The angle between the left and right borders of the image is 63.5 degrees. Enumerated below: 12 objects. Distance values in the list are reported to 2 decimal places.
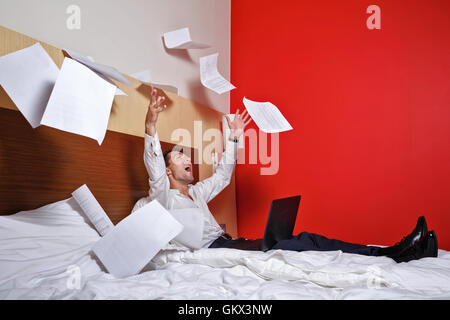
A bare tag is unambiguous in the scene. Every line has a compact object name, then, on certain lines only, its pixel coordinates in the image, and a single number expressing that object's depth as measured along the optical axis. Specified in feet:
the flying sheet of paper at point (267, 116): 5.44
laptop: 4.36
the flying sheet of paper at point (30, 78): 3.10
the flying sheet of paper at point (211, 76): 6.57
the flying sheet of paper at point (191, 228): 3.99
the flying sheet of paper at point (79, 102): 3.13
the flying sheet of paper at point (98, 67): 3.95
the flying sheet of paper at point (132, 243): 3.23
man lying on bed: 3.97
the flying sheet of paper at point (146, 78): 5.23
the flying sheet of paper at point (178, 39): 6.00
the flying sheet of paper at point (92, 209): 3.75
